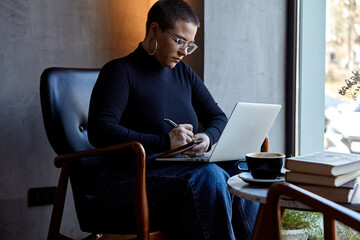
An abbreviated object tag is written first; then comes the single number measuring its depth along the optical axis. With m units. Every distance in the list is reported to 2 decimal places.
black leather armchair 1.54
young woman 1.38
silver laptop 1.37
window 2.26
